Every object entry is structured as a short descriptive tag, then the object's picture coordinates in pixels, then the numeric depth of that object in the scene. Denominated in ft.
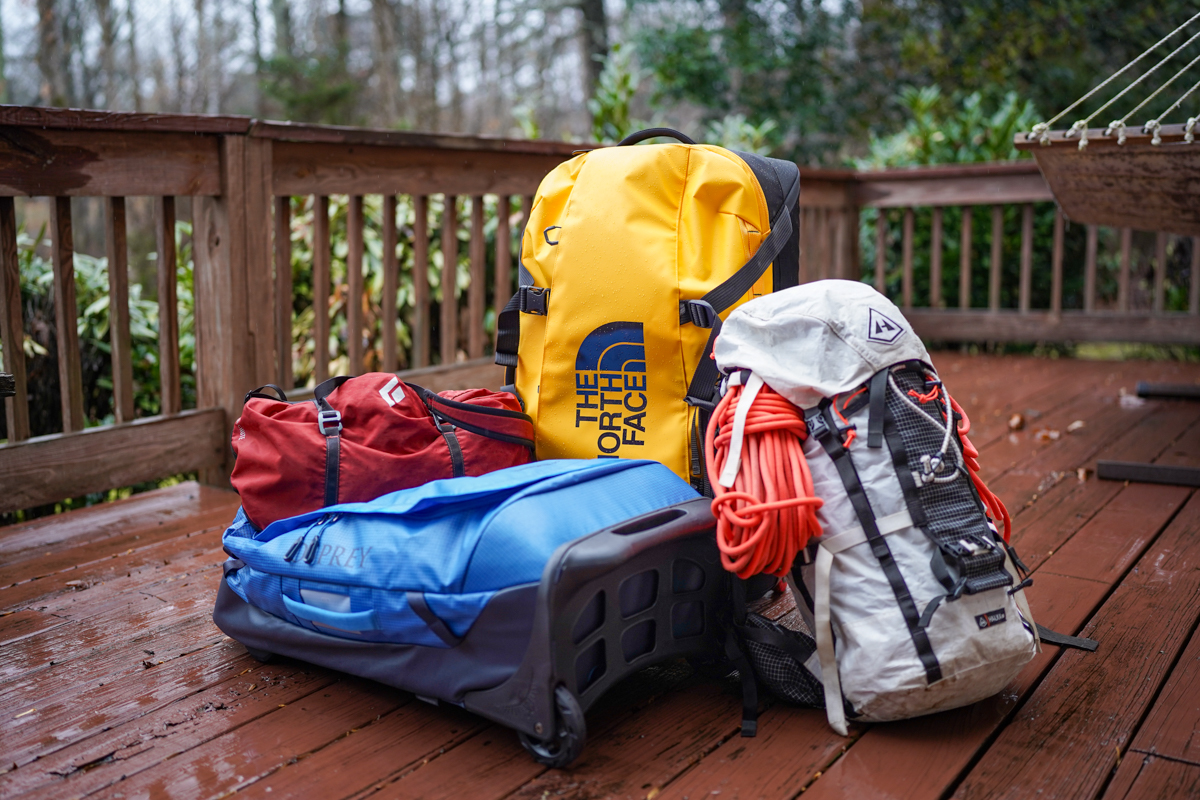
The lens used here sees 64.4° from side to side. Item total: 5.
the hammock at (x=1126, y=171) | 7.05
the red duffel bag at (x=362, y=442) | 5.29
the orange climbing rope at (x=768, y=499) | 4.25
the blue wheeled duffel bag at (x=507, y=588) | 4.05
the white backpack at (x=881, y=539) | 4.22
